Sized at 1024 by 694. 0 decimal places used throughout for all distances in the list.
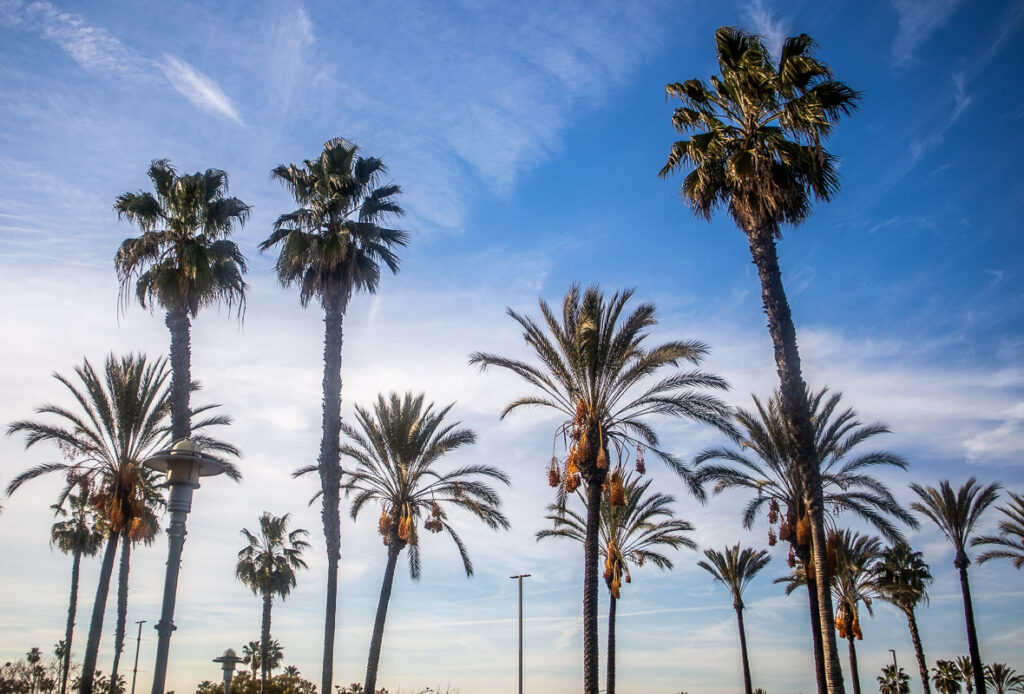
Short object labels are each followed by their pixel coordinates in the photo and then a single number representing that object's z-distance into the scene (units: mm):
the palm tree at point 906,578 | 40406
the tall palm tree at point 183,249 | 23781
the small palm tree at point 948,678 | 52366
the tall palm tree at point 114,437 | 23547
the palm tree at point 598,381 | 21578
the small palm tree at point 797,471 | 26094
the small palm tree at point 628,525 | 32469
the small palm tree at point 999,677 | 50875
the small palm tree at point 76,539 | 39781
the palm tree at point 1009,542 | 35062
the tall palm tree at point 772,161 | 19297
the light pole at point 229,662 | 15812
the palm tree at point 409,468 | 27062
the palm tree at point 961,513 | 36188
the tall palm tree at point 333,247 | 24703
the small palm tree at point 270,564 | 50594
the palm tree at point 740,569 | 43469
